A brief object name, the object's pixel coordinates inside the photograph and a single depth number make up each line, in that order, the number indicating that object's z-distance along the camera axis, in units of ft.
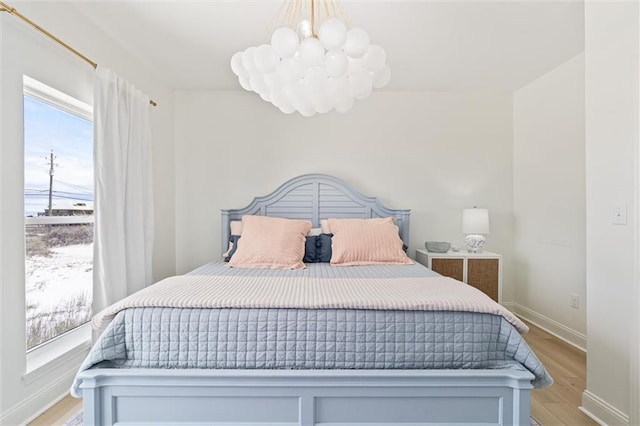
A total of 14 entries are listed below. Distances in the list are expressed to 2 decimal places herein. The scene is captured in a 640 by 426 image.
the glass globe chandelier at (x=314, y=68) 5.55
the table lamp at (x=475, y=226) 11.00
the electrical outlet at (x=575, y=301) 9.34
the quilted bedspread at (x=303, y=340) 5.21
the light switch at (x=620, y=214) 5.54
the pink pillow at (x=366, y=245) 9.36
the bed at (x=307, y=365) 5.04
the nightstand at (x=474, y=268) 10.71
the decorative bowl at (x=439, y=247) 11.11
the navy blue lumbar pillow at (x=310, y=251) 10.02
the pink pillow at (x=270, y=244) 8.95
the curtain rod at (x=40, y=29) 5.41
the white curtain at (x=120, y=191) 7.41
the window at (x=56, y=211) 6.61
